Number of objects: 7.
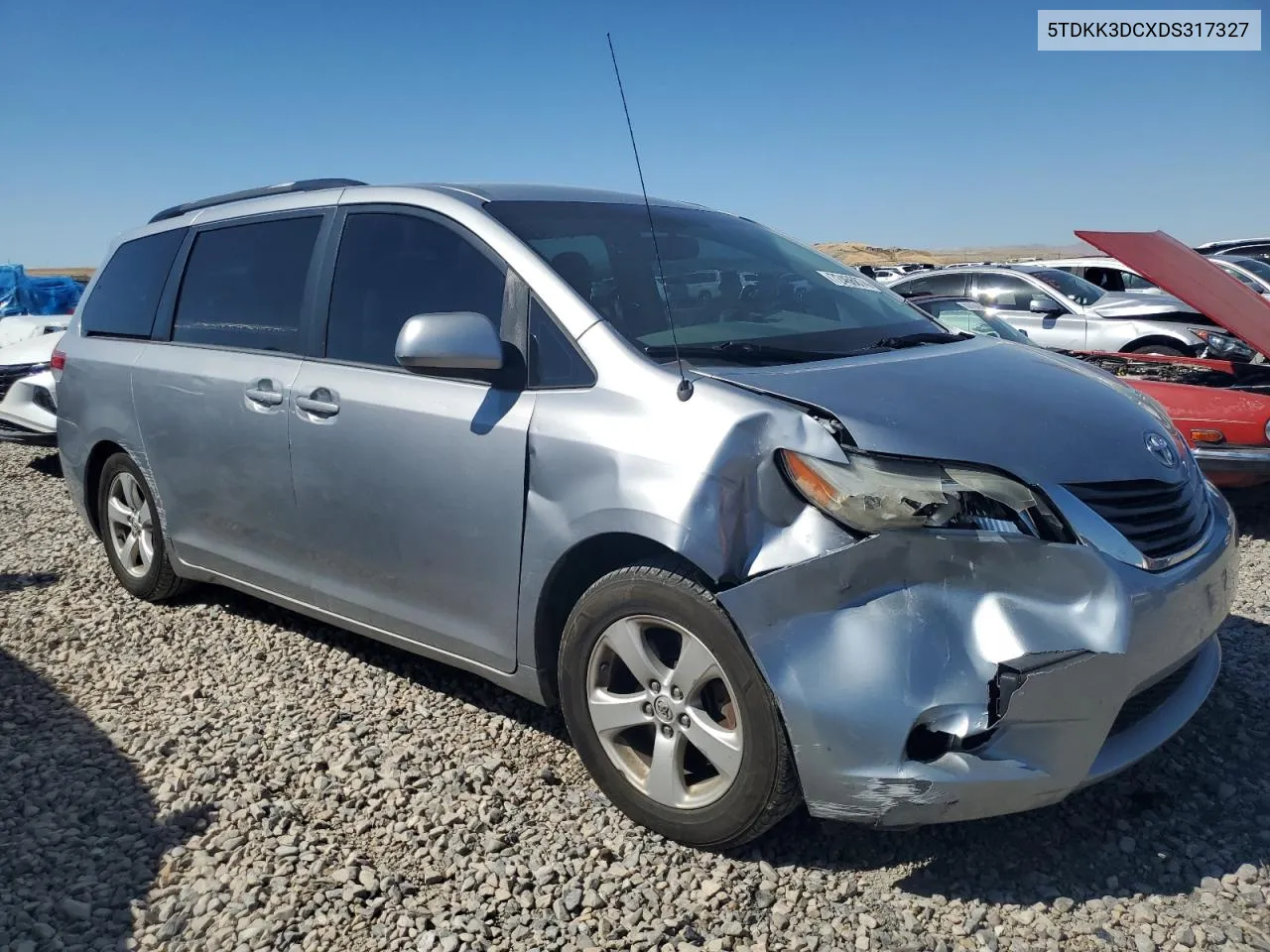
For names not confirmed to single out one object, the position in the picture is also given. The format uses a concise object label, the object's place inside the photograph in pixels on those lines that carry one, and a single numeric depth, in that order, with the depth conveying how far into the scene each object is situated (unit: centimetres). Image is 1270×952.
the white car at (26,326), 1141
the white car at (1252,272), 1193
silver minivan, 232
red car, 538
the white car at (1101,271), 1439
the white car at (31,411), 777
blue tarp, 1750
